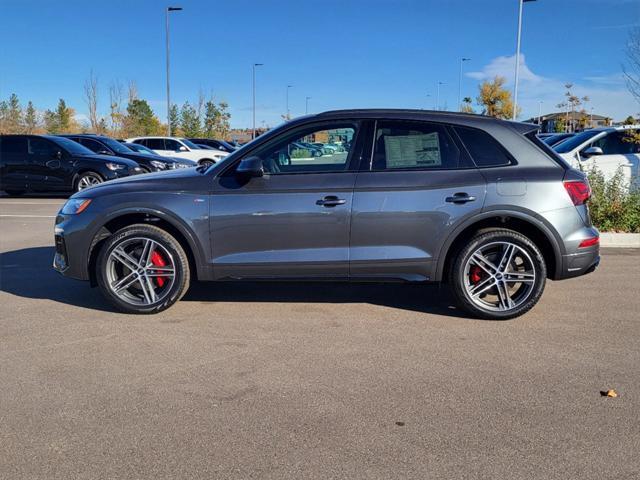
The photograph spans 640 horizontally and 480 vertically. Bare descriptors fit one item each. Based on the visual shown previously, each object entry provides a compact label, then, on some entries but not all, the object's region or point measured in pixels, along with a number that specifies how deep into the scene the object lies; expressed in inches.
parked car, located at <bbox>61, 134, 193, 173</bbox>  648.6
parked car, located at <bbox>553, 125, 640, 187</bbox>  457.4
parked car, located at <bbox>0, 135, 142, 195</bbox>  550.0
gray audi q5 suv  190.5
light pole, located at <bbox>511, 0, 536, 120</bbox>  1052.3
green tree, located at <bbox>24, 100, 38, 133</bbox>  1660.4
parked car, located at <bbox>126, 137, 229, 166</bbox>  904.3
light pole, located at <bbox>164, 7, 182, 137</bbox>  1144.2
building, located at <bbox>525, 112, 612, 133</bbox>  2049.2
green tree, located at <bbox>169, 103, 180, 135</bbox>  1806.1
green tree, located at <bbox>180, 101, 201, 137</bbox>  1814.7
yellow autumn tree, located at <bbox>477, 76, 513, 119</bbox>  1816.6
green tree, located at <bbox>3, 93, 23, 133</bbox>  1562.5
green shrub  360.2
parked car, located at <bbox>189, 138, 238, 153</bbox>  1150.9
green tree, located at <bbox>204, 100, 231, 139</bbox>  1926.7
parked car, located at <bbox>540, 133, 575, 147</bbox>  727.2
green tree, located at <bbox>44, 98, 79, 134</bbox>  1712.6
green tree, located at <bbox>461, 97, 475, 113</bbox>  2385.6
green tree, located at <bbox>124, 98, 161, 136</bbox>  1626.5
